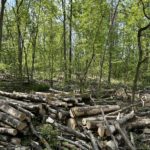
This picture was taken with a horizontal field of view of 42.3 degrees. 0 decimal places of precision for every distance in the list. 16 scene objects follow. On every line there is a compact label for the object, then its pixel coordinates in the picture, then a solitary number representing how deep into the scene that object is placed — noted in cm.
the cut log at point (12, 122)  602
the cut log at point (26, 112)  652
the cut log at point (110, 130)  624
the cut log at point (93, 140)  593
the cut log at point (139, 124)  714
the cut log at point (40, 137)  592
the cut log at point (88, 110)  684
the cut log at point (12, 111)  618
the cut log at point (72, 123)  673
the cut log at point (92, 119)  662
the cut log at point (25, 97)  743
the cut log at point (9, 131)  595
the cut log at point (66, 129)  637
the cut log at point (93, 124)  648
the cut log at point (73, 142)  597
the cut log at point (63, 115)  696
